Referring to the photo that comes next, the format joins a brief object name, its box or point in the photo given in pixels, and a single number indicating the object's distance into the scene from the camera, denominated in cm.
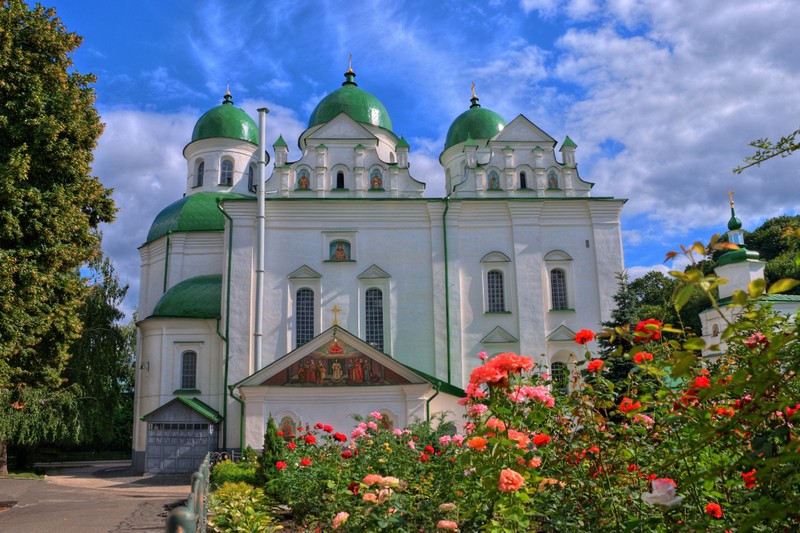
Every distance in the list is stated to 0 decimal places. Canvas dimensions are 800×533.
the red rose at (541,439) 460
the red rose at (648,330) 358
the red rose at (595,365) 510
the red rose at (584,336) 494
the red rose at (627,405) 453
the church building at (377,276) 2205
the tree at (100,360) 2420
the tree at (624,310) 1841
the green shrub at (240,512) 866
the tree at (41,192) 1272
